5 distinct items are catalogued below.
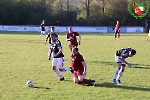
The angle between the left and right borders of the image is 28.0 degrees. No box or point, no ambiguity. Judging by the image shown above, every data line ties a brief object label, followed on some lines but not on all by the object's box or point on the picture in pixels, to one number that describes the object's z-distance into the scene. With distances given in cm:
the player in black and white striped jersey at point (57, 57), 1047
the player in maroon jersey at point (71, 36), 1503
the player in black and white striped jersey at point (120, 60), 954
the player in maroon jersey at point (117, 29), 3224
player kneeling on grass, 961
